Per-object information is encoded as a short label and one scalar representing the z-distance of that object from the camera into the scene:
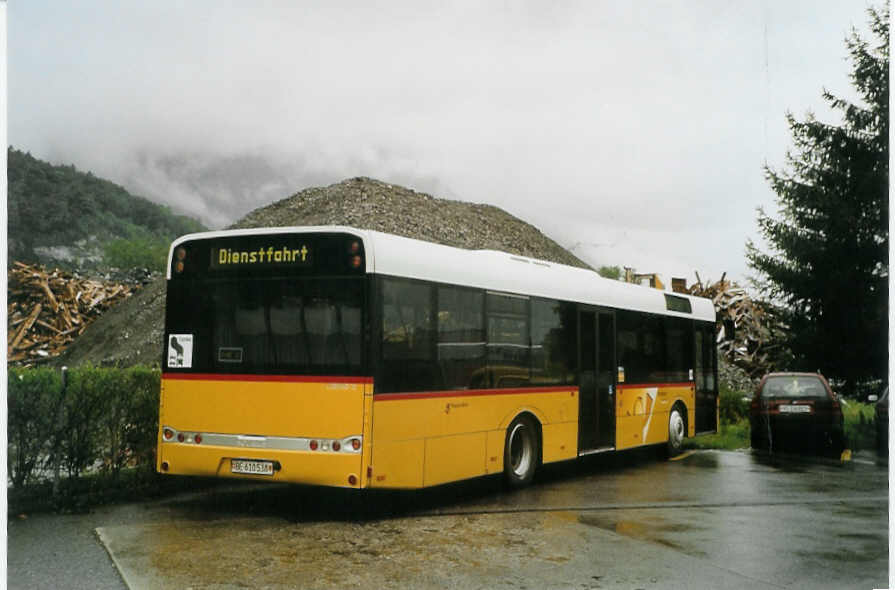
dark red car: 16.98
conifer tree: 16.42
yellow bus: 8.95
